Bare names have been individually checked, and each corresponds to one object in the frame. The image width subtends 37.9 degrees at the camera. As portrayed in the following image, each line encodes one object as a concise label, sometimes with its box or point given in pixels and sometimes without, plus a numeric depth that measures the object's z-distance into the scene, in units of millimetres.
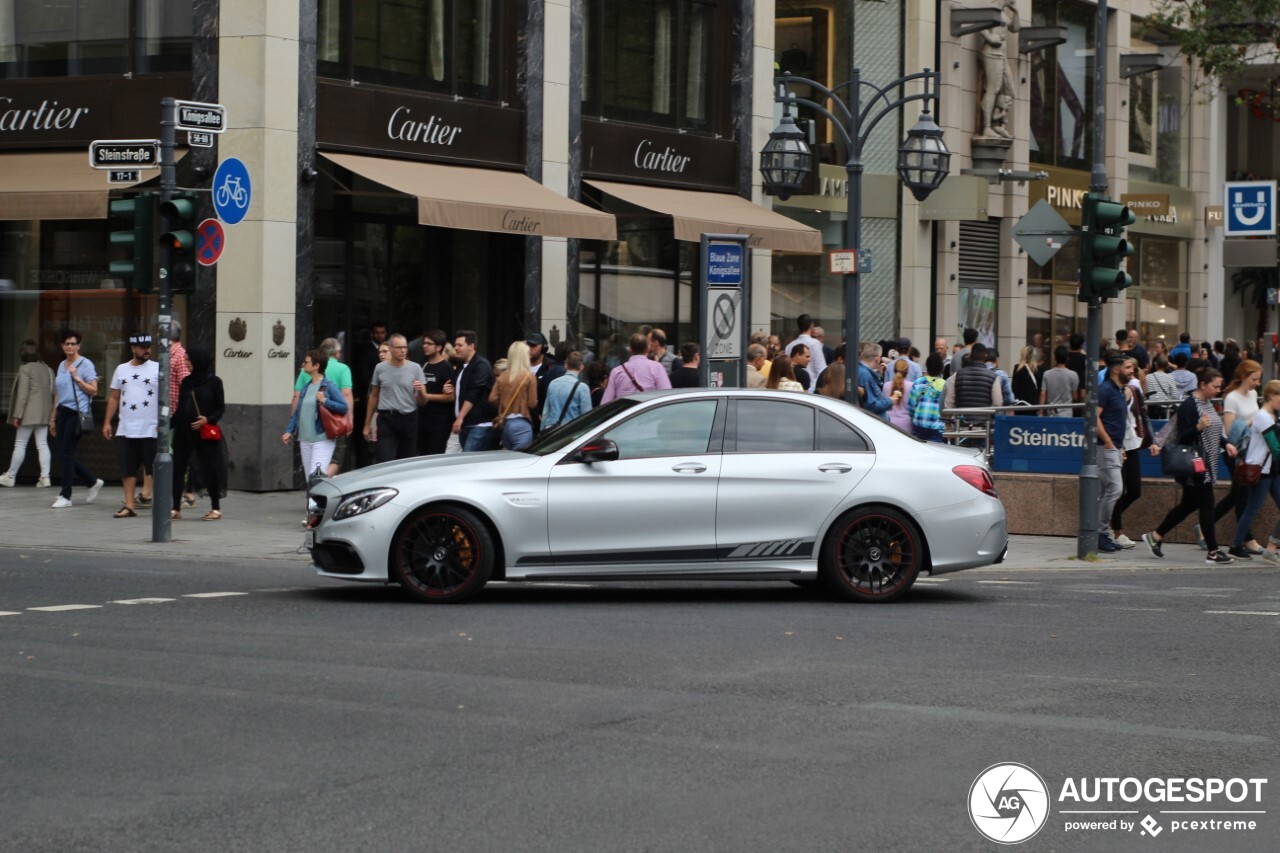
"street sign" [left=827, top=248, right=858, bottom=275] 21156
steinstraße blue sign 19125
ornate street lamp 21281
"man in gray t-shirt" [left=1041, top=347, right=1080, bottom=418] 22875
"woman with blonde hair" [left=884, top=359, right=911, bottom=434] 20469
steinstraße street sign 16266
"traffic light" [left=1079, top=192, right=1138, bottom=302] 16781
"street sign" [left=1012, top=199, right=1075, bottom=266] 17141
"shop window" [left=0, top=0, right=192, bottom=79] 21609
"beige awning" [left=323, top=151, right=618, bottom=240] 21781
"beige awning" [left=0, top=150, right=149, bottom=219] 20844
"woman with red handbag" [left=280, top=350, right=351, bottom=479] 17875
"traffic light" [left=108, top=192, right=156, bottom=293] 16516
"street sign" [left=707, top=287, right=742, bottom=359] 17609
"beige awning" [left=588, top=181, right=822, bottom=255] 26016
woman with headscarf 18328
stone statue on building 34594
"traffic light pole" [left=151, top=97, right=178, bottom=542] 16422
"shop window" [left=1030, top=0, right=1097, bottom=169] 36531
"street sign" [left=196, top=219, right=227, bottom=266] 17297
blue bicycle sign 18375
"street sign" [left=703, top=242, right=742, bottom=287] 17625
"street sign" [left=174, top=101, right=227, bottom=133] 16391
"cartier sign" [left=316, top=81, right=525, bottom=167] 22250
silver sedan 12062
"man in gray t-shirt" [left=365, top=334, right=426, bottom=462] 18234
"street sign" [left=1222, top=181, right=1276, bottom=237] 23562
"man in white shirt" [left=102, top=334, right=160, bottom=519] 19031
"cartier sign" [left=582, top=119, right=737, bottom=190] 26391
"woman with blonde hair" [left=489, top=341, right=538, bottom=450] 17250
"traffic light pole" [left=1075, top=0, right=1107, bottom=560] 16938
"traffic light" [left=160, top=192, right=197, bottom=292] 16469
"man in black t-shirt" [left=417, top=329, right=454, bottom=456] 18672
